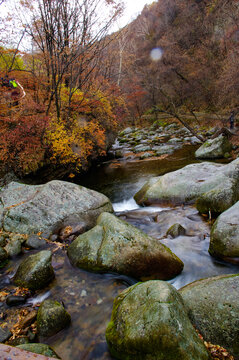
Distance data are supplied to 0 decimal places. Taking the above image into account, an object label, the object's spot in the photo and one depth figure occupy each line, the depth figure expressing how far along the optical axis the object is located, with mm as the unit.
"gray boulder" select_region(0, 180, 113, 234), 5402
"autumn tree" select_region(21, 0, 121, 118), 10297
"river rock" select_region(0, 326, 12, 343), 2718
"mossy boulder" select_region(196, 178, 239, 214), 5512
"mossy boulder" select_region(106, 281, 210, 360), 1987
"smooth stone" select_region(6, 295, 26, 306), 3330
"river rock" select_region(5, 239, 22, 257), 4660
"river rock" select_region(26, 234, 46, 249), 4965
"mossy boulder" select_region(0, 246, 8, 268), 4406
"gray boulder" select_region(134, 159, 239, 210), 6887
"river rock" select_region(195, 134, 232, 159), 12219
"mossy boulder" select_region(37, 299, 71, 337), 2803
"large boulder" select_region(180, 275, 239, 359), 2332
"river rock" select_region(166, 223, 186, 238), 5175
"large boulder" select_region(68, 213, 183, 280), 3727
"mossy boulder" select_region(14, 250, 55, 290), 3594
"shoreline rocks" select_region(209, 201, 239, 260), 3820
